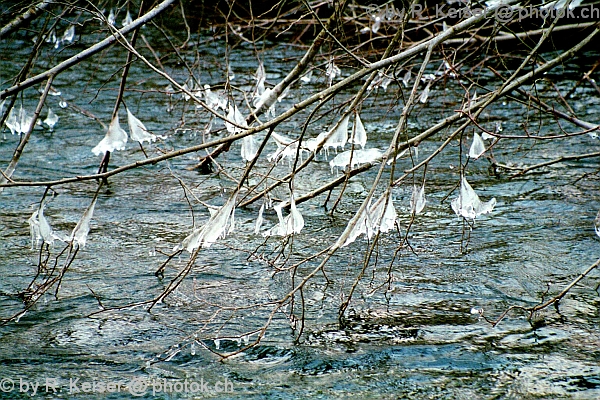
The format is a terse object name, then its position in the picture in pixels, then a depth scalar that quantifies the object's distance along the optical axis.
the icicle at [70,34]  13.80
